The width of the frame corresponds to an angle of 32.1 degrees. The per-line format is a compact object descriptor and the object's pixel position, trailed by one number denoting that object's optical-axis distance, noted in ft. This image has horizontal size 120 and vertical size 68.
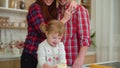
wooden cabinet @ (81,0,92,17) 13.24
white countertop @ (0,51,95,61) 8.51
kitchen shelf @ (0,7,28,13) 9.77
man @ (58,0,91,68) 4.89
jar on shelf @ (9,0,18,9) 10.20
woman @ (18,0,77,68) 4.55
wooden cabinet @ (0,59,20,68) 8.65
